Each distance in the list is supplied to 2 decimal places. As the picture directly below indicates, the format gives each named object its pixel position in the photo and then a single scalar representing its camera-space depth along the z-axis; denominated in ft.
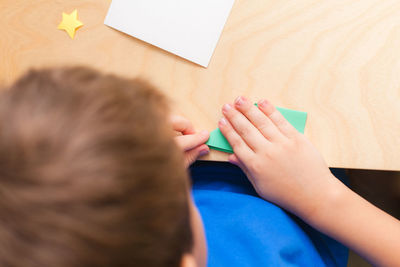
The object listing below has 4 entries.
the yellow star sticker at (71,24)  1.76
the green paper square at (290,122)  1.59
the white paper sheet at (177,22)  1.68
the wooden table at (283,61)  1.54
